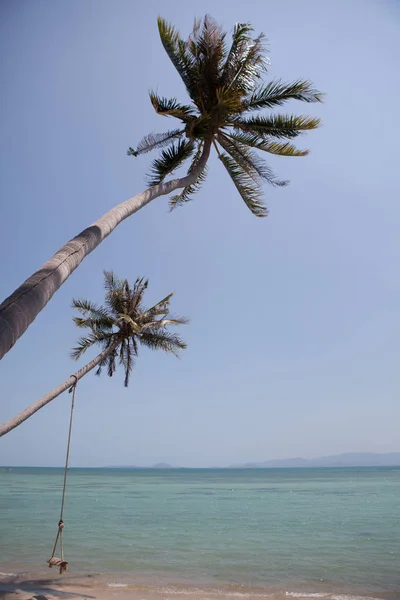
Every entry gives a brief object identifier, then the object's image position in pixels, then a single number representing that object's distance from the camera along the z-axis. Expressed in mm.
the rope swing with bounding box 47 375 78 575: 8836
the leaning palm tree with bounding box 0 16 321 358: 9016
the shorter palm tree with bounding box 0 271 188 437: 16391
